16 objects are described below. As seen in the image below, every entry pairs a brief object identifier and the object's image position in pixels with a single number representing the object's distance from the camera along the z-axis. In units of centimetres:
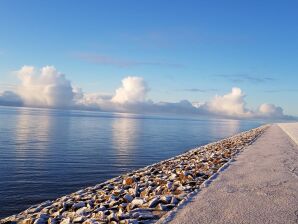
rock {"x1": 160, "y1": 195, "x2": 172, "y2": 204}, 588
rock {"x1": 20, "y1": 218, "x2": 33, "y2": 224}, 558
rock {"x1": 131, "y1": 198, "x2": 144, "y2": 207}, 598
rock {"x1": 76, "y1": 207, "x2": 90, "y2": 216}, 569
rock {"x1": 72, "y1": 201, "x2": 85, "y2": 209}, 627
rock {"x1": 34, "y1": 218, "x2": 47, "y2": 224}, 535
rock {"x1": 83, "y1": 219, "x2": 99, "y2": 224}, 493
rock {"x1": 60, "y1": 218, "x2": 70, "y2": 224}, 514
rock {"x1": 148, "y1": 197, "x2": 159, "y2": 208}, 574
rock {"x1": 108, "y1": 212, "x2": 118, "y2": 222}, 508
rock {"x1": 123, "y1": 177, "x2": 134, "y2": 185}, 884
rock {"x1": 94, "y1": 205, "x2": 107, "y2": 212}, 573
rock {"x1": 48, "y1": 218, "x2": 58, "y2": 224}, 531
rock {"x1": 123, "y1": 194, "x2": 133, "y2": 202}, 637
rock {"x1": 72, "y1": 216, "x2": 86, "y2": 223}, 520
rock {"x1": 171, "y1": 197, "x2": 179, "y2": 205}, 584
